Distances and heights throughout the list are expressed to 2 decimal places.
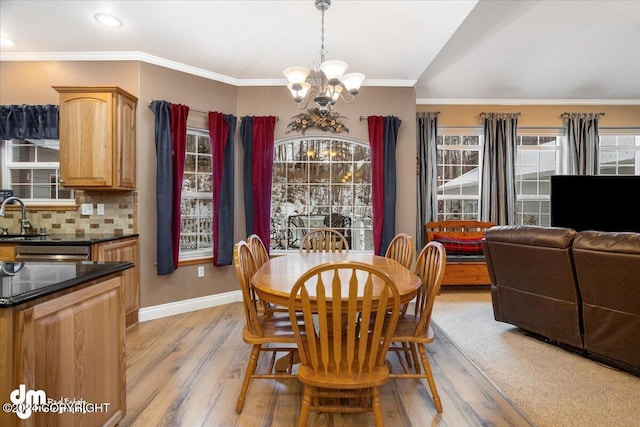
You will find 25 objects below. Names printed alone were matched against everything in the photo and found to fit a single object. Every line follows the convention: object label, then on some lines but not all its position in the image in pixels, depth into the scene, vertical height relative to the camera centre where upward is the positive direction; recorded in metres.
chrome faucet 3.32 -0.15
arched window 4.47 +0.22
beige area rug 1.86 -1.14
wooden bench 4.44 -0.52
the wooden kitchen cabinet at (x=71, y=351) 1.10 -0.56
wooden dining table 1.73 -0.42
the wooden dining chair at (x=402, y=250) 2.65 -0.36
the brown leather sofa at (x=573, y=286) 2.19 -0.59
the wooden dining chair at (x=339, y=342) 1.44 -0.60
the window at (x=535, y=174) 5.40 +0.54
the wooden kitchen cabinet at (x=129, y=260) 3.08 -0.54
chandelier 2.37 +0.95
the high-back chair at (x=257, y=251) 2.58 -0.34
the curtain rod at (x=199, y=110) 3.87 +1.13
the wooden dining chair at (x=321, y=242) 3.28 -0.35
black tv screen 4.85 +0.10
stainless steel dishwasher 2.86 -0.39
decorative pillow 4.65 -0.53
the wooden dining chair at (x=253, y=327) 1.87 -0.72
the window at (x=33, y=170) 3.66 +0.41
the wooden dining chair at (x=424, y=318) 1.88 -0.68
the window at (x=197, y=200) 3.96 +0.09
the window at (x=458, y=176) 5.38 +0.51
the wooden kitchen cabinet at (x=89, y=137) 3.19 +0.67
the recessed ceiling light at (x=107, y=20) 2.91 +1.65
